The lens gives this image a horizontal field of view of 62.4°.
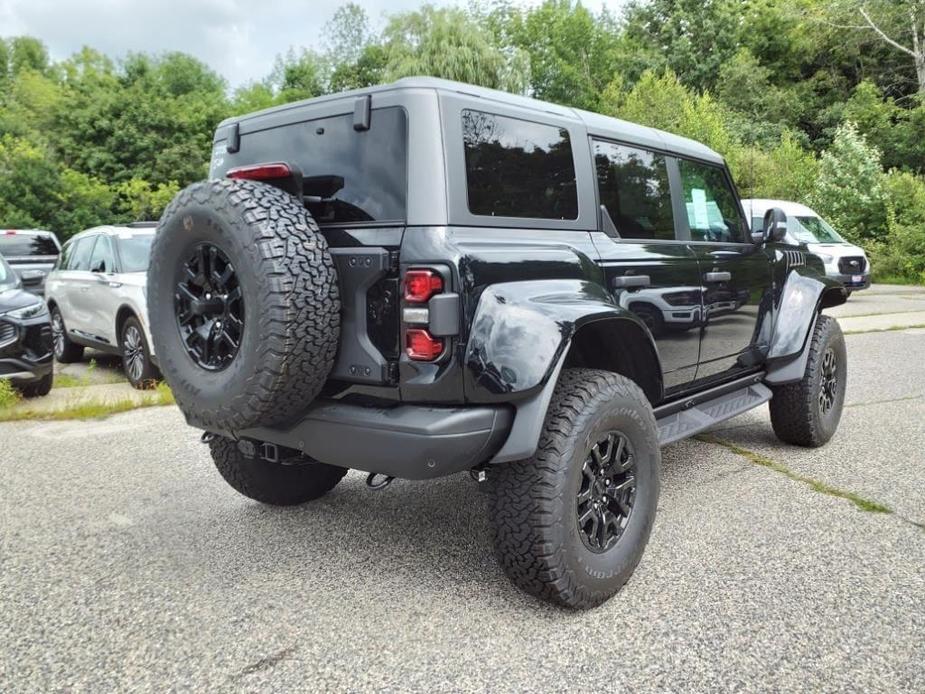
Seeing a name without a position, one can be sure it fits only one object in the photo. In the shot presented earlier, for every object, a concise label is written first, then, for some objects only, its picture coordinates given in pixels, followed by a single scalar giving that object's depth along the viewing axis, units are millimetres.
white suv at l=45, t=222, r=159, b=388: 7461
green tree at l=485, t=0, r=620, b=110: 46781
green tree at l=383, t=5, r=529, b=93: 35031
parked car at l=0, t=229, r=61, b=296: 13367
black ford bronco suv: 2543
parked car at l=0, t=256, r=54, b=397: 6348
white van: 14812
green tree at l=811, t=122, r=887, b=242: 20016
